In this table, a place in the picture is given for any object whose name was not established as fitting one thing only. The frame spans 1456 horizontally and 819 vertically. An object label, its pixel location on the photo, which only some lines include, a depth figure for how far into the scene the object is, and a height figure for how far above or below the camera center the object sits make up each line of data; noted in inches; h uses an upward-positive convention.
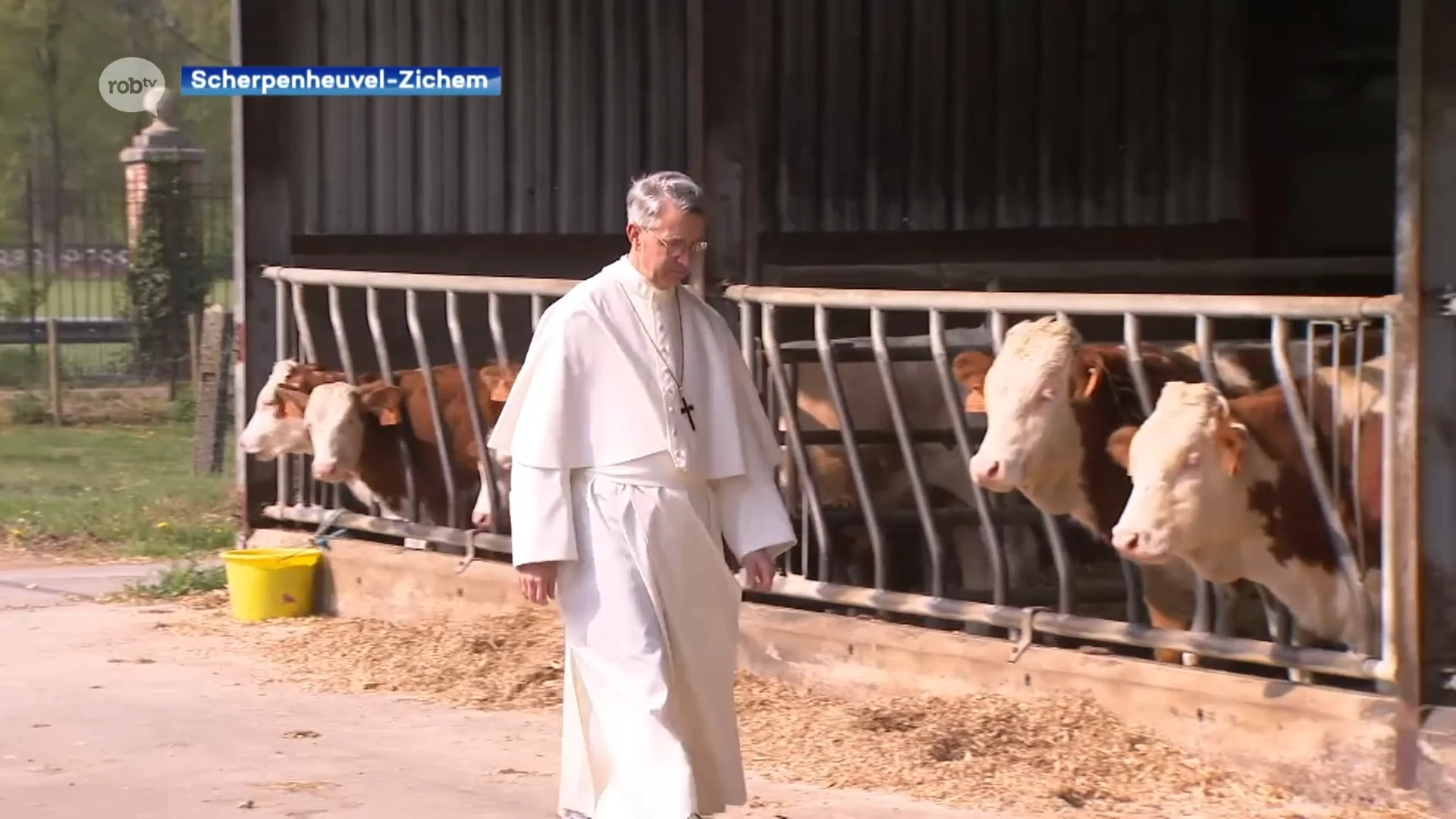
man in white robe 427.8 -24.4
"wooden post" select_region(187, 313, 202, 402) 1544.0 -26.4
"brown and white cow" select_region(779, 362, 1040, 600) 701.9 -30.3
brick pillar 1654.8 +39.2
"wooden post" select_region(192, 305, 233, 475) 1268.5 -35.2
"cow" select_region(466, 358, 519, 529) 695.7 -28.4
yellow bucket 753.6 -51.5
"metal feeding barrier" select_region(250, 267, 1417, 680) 497.0 -27.8
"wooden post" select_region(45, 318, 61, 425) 1504.7 -31.7
